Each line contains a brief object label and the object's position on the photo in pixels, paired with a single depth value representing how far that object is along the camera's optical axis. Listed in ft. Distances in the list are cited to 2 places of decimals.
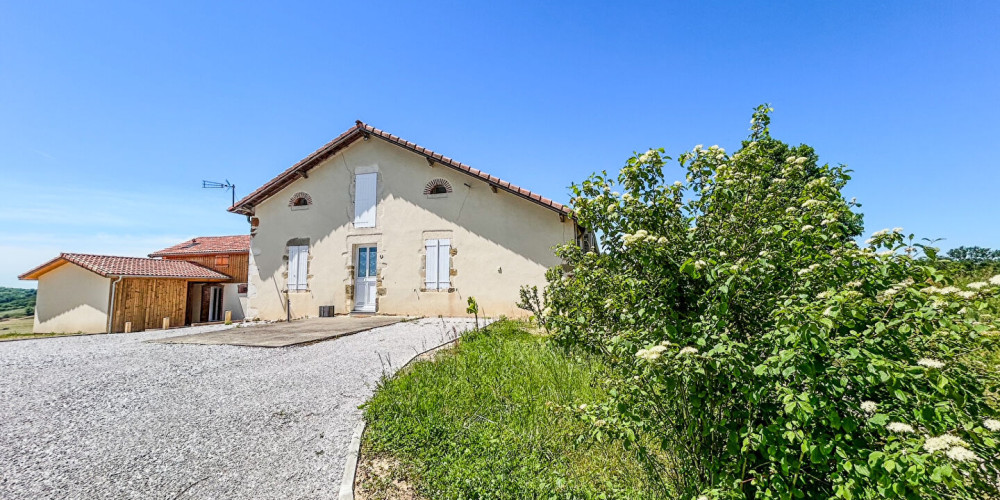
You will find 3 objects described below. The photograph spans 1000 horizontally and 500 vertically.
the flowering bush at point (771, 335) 4.85
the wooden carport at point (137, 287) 42.55
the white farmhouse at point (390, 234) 36.11
